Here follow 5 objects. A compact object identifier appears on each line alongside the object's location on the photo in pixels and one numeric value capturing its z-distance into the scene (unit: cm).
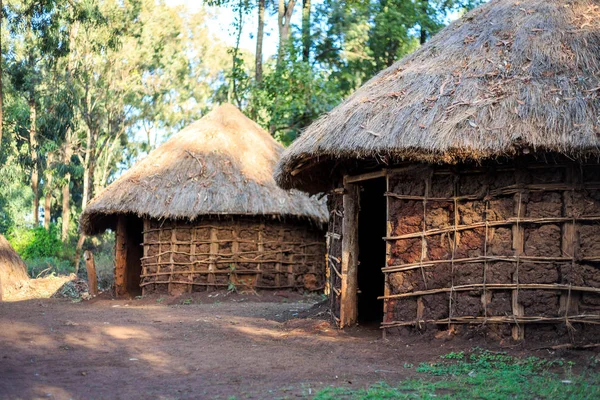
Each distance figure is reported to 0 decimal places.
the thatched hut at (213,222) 1462
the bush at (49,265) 2169
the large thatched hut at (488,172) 729
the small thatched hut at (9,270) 1507
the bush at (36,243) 2653
